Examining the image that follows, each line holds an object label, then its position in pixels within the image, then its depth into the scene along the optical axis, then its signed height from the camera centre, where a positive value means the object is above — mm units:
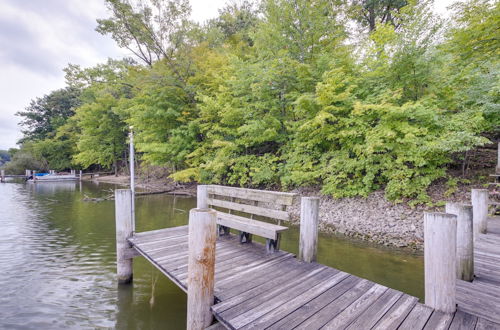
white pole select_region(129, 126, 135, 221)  5473 +175
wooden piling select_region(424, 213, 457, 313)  2176 -924
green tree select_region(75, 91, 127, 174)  23828 +3916
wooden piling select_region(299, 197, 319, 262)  3506 -961
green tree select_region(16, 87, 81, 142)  33031 +8332
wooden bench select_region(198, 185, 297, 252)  3658 -771
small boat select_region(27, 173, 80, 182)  23500 -936
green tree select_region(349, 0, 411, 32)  14219 +9889
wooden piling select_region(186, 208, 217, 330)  2285 -984
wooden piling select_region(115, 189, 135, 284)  4320 -1225
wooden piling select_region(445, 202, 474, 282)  2808 -979
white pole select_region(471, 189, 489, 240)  4375 -916
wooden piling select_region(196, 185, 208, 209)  4840 -583
